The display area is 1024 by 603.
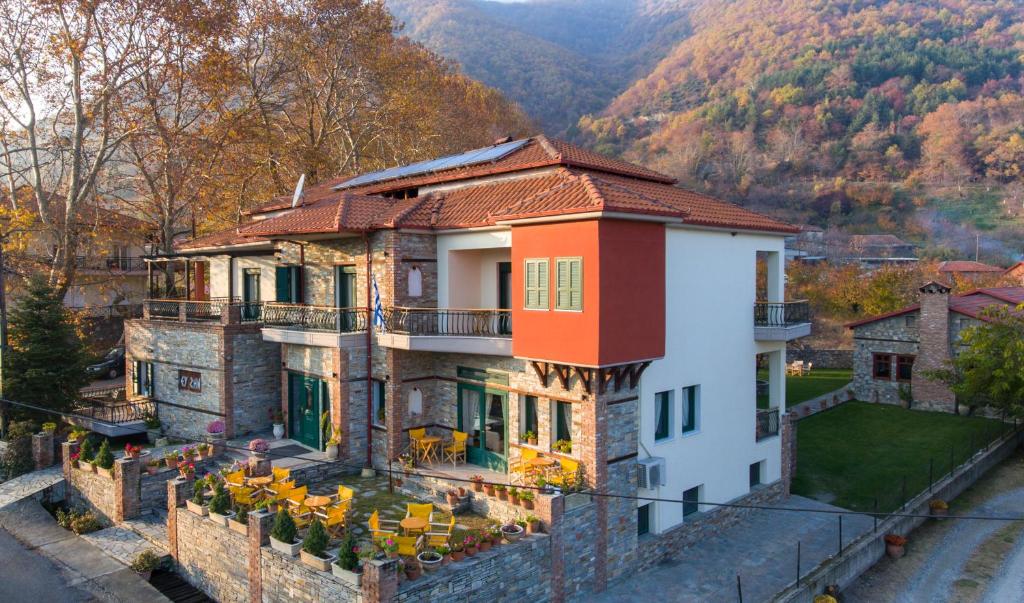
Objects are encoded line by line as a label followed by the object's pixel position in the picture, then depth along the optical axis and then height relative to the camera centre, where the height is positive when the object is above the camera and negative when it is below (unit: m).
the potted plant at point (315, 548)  11.05 -4.56
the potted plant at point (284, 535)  11.61 -4.55
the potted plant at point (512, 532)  11.86 -4.59
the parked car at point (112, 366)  31.12 -4.03
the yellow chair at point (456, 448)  15.95 -4.05
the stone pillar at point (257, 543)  12.01 -4.82
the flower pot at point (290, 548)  11.55 -4.72
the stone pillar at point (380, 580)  9.71 -4.47
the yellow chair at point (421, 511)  12.20 -4.28
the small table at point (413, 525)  11.13 -4.14
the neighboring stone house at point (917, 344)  26.84 -2.58
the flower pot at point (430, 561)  10.71 -4.62
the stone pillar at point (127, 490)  15.71 -5.06
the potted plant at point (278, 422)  19.30 -4.20
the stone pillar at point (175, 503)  14.35 -4.87
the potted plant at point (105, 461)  16.42 -4.55
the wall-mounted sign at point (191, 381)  20.33 -3.11
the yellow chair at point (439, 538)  11.23 -4.41
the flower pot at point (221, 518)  13.00 -4.72
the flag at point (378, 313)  16.27 -0.74
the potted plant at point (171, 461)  16.83 -4.60
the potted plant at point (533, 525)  12.05 -4.47
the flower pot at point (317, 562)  10.80 -4.70
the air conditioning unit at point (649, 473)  13.50 -3.95
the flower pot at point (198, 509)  13.67 -4.77
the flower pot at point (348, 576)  10.22 -4.66
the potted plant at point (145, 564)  13.95 -6.06
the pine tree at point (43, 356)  21.09 -2.42
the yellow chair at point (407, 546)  10.75 -4.35
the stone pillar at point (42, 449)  19.56 -5.03
